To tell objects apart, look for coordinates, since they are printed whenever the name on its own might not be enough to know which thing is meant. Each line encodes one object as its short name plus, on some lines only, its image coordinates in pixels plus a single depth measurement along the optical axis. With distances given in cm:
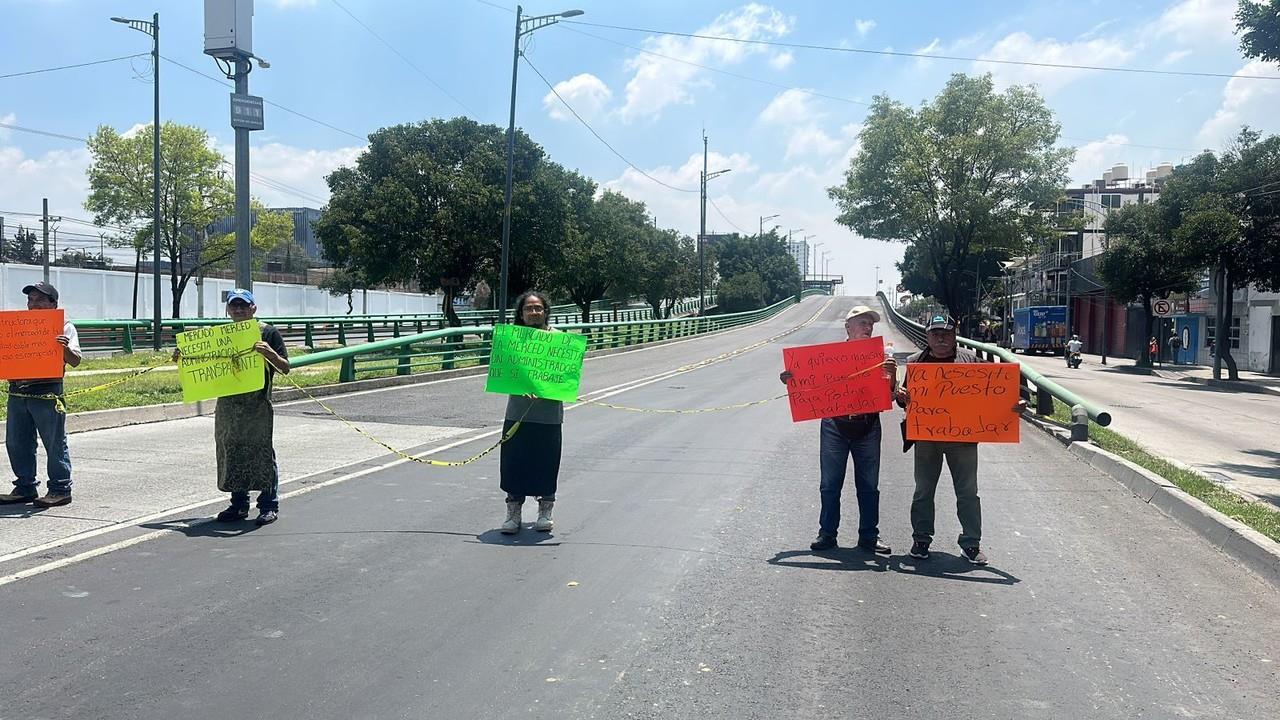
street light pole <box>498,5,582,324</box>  2975
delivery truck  5784
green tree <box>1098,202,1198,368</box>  3694
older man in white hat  673
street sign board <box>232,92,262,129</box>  1762
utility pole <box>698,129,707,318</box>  6141
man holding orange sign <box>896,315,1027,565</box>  659
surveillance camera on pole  1772
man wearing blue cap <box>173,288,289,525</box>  724
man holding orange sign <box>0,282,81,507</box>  761
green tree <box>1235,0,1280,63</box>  1262
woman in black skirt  713
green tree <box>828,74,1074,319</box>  4703
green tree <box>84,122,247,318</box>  4344
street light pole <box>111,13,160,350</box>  3187
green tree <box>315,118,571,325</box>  4022
